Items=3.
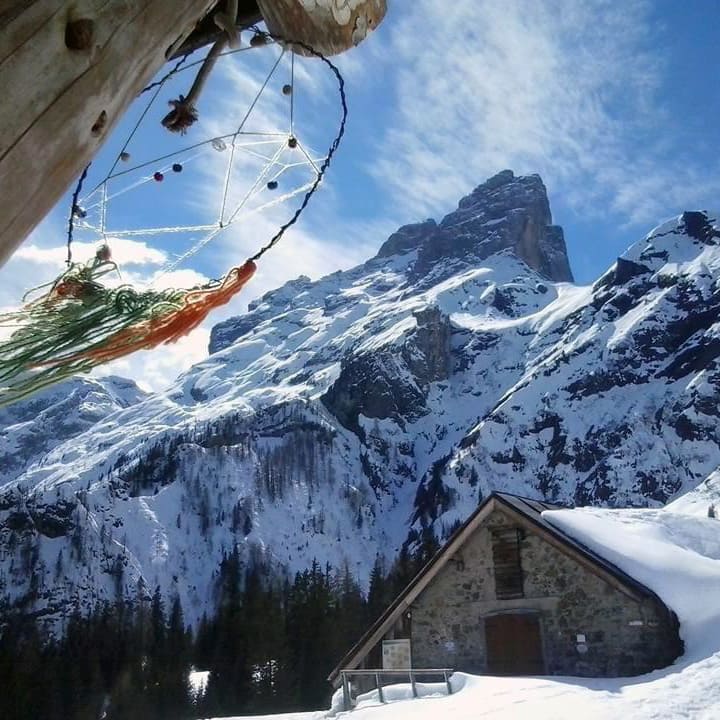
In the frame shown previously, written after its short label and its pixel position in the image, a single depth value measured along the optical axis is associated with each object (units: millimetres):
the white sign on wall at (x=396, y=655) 17016
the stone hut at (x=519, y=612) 14523
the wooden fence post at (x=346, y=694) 15790
